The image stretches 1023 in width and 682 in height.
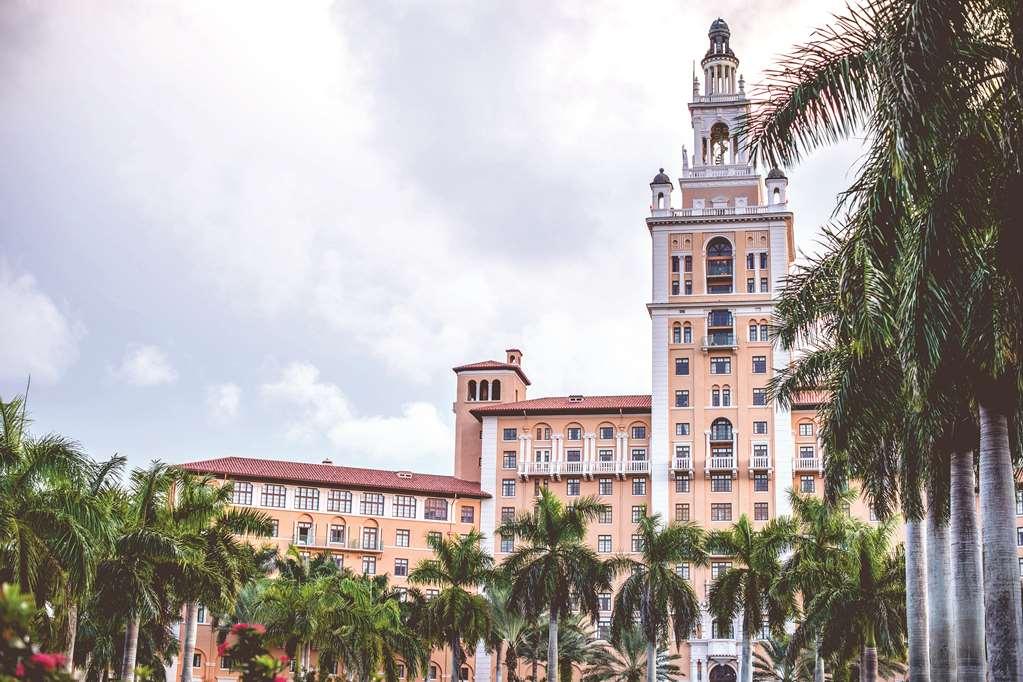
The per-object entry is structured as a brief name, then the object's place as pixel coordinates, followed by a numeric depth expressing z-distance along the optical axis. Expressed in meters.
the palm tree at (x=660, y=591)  60.78
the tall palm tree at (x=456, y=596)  63.34
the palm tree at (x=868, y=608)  45.66
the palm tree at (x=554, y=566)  60.03
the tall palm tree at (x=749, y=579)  57.59
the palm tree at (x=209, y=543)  43.66
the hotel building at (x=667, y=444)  96.81
